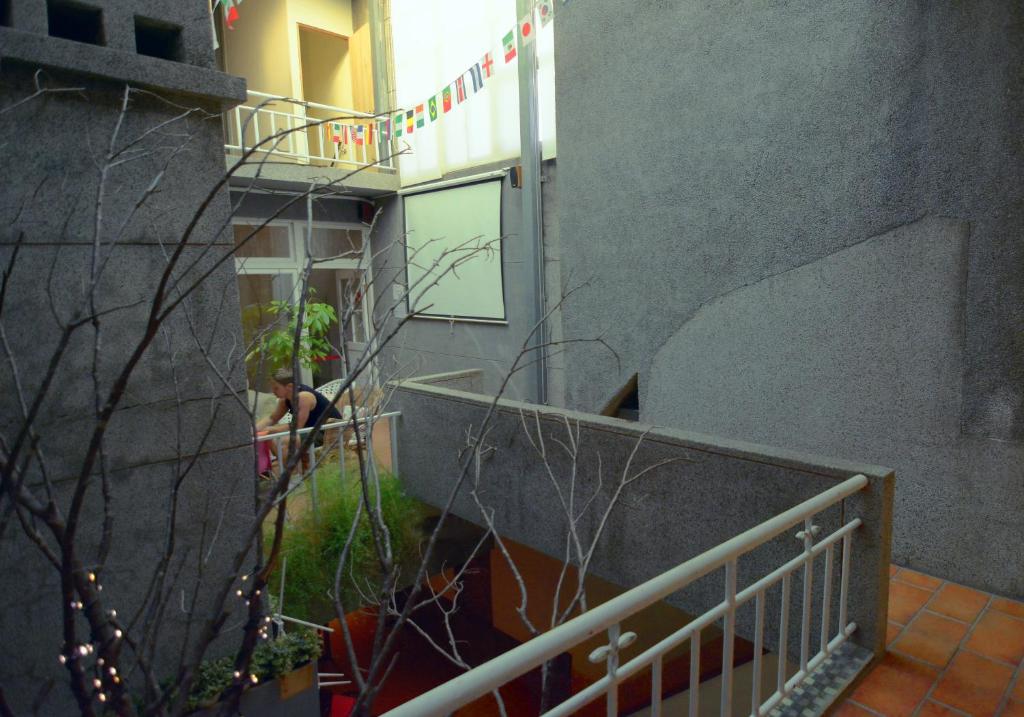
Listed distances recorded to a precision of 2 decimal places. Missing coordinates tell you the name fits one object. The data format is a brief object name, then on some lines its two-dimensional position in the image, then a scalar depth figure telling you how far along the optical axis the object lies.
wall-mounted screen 8.19
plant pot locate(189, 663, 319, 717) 3.37
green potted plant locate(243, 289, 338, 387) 7.02
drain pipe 7.13
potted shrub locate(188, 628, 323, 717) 3.21
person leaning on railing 5.27
